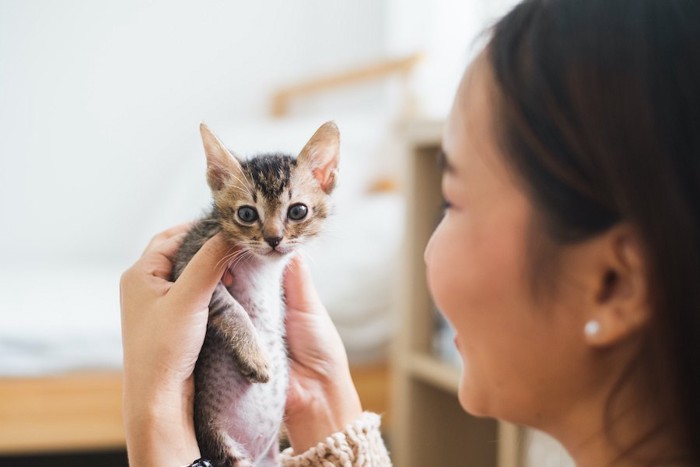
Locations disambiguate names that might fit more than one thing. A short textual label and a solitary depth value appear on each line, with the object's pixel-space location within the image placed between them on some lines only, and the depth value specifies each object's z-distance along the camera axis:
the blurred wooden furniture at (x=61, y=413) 1.07
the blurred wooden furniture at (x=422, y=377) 1.62
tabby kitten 0.48
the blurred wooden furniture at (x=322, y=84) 2.38
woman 0.47
